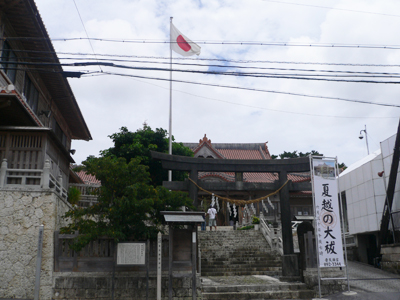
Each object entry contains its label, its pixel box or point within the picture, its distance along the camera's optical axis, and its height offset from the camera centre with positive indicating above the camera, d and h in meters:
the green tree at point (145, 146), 27.27 +6.84
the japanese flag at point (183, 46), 23.56 +11.95
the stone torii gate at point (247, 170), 16.45 +3.02
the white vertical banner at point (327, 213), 12.80 +0.80
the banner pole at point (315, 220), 12.46 +0.56
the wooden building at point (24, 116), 13.42 +4.72
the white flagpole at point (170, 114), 23.59 +8.30
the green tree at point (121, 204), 12.40 +1.19
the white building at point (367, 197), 20.59 +2.22
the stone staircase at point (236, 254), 18.25 -0.88
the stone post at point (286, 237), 15.80 +0.00
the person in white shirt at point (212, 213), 24.55 +1.62
